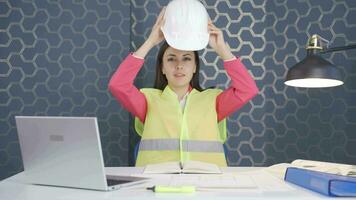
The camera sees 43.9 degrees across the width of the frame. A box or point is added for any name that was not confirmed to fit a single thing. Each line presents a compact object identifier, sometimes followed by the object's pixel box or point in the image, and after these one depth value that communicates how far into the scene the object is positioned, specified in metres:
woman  2.04
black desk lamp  1.59
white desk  0.98
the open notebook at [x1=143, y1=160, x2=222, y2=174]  1.40
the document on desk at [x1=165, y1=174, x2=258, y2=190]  1.09
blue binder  1.00
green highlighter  1.02
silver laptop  1.03
